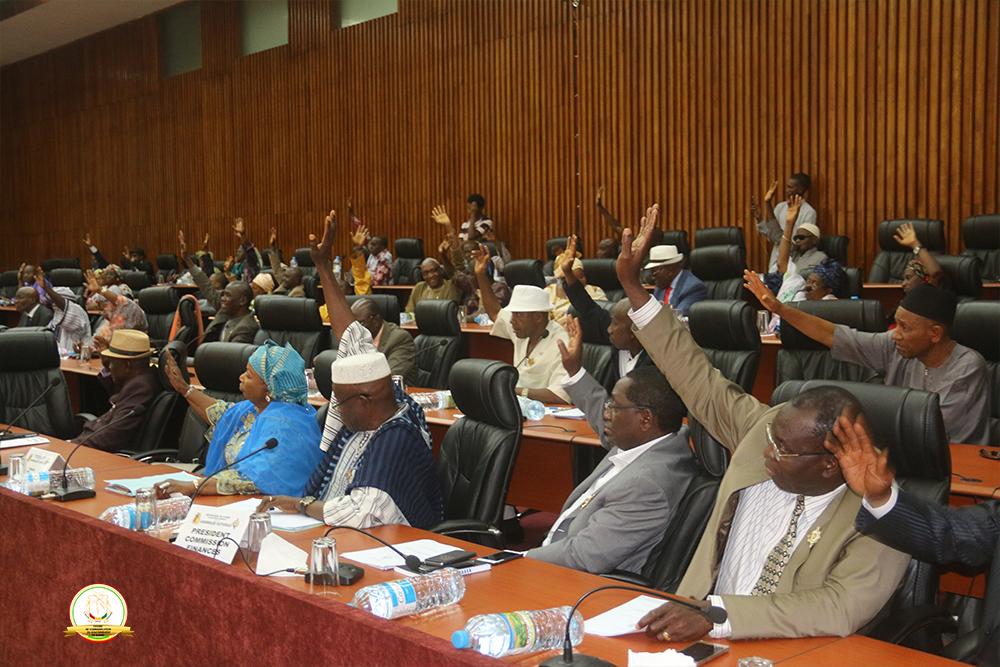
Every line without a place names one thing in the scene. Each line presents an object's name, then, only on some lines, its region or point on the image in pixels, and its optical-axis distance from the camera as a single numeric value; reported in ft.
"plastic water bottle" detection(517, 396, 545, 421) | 17.03
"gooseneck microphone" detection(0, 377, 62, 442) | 16.87
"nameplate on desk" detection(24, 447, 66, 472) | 12.96
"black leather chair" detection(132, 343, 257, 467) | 17.26
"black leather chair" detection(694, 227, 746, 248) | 33.04
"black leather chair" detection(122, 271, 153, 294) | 45.44
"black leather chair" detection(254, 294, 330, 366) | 24.17
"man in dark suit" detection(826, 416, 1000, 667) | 7.47
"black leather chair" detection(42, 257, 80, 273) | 62.54
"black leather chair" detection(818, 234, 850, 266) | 31.78
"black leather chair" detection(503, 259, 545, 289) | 29.50
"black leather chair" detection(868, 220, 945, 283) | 29.32
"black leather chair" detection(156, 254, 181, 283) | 56.34
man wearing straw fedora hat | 18.72
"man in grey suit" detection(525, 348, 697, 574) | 10.23
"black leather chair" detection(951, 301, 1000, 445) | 15.17
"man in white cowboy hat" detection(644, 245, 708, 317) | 25.11
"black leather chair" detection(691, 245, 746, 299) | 28.48
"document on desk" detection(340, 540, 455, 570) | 9.55
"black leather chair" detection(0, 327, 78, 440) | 19.75
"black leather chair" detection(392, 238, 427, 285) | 42.65
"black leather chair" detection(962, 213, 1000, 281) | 28.40
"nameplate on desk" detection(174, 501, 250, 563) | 8.96
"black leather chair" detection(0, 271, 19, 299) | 51.67
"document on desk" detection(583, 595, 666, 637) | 7.59
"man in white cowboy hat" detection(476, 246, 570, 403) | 19.98
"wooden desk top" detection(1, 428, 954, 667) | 7.26
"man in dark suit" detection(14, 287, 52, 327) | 34.32
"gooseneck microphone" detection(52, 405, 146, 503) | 12.32
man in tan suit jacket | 7.60
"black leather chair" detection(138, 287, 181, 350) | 31.83
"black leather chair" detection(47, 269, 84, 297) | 49.42
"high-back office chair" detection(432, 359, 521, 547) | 12.75
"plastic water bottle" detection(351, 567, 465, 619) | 7.84
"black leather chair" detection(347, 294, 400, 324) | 24.62
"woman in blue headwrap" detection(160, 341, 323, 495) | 13.14
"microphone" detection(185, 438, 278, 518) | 11.39
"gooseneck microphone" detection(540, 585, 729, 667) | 6.26
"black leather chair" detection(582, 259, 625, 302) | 29.22
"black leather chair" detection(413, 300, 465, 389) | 22.93
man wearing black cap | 14.49
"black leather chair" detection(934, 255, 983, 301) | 24.63
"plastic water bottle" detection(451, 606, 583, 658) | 6.87
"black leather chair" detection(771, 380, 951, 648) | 9.31
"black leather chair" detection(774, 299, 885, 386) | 17.35
